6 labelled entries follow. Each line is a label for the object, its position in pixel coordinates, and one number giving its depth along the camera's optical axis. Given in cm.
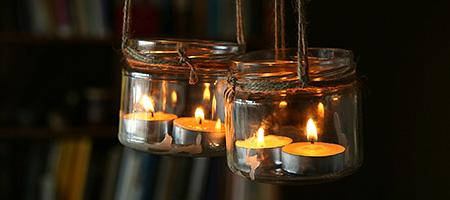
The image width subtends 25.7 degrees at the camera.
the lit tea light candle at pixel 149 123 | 63
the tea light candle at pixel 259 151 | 57
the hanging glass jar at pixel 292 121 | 56
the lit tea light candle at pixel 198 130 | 62
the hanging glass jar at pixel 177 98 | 62
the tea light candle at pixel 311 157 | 55
